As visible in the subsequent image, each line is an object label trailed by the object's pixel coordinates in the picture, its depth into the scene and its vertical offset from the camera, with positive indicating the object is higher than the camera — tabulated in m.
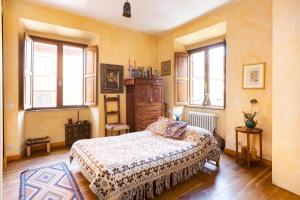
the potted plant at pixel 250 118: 3.05 -0.34
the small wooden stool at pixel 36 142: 3.57 -0.90
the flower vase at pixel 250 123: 3.05 -0.42
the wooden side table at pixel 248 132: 2.96 -0.55
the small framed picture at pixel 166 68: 5.00 +0.88
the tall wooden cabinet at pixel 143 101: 4.24 -0.06
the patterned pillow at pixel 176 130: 3.01 -0.54
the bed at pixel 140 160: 1.89 -0.78
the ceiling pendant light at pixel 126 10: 2.22 +1.11
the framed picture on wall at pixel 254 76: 3.11 +0.41
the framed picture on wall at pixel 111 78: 4.30 +0.51
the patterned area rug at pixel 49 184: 2.18 -1.18
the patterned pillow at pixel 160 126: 3.24 -0.53
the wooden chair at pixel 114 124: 4.05 -0.61
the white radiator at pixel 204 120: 4.11 -0.52
